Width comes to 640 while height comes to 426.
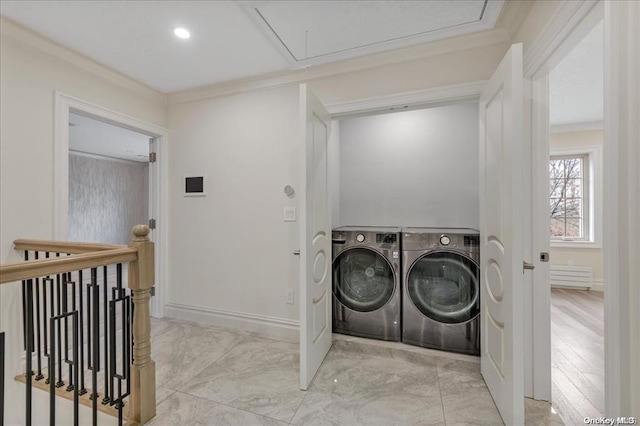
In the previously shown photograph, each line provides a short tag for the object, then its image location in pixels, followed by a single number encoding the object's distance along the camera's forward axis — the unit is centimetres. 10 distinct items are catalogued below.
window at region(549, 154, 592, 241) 414
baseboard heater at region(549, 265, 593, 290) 395
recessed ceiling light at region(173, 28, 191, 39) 190
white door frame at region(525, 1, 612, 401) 160
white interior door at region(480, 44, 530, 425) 130
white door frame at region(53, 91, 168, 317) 208
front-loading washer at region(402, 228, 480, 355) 204
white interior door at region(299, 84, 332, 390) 171
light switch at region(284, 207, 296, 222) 245
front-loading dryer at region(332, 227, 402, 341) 223
